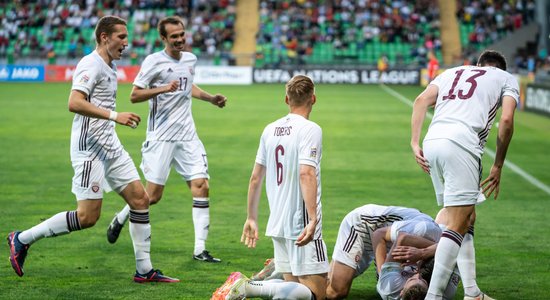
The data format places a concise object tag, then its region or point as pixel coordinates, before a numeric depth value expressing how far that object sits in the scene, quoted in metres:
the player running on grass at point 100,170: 8.25
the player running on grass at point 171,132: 9.71
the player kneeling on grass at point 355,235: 7.62
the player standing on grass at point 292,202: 6.60
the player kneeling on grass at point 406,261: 7.22
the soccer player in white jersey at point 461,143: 7.02
